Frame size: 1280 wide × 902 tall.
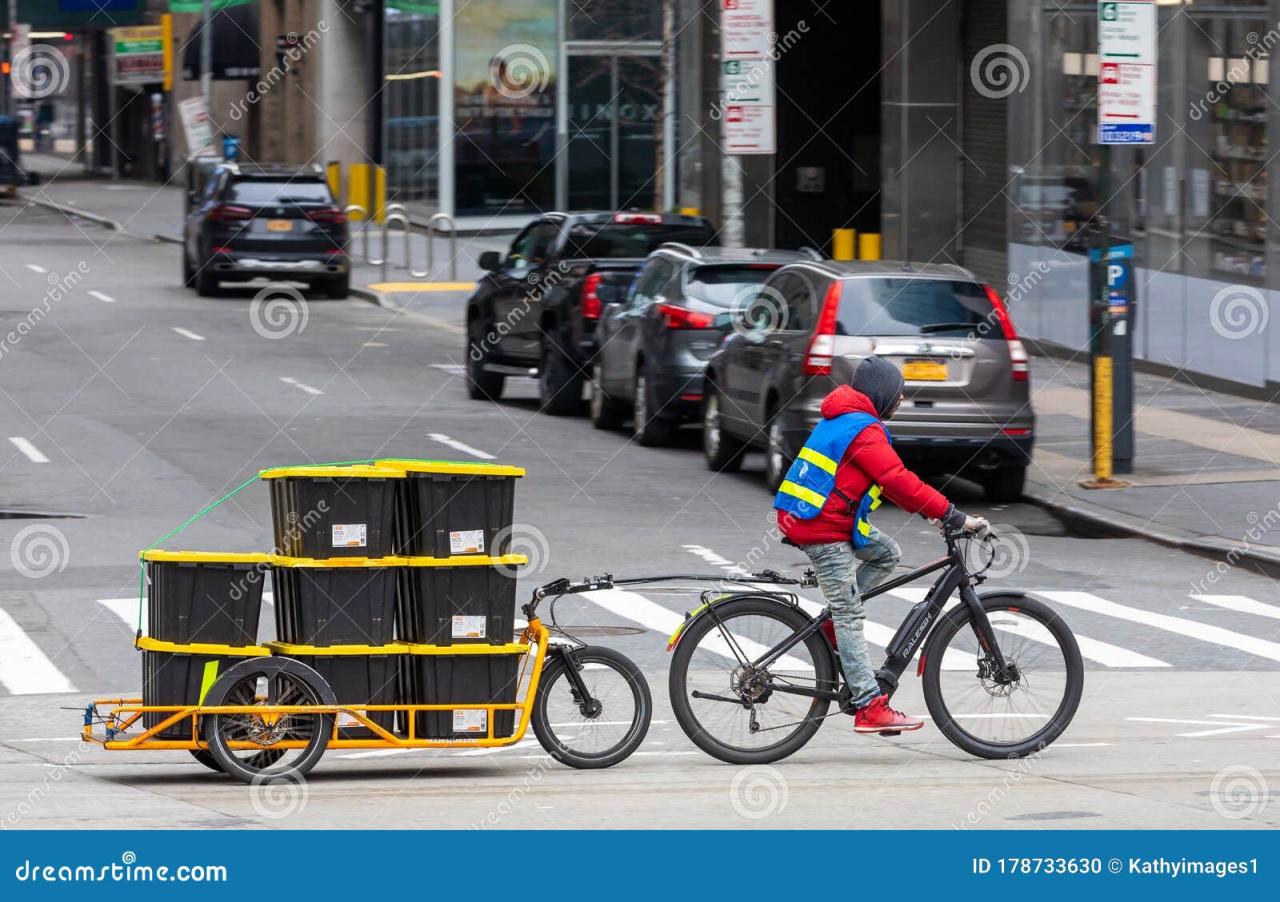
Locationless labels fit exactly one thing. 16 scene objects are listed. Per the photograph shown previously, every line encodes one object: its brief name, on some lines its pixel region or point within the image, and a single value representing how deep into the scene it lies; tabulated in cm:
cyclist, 1786
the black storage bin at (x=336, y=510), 1775
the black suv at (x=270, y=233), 6975
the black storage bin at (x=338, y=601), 1780
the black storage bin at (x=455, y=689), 1797
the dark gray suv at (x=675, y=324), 3875
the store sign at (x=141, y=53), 14137
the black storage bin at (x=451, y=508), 1795
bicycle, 1817
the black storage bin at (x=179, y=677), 1767
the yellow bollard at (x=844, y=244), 5637
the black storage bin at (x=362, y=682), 1784
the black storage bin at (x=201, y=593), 1770
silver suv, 3337
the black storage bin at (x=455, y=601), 1800
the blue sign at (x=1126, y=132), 3462
